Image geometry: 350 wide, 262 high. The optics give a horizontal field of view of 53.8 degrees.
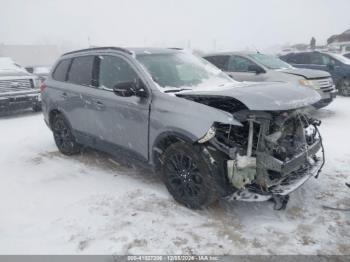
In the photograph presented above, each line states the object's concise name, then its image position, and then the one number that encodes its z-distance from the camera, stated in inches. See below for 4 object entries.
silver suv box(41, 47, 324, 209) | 142.2
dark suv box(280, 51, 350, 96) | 467.5
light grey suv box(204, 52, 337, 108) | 335.0
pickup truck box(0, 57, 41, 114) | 389.4
